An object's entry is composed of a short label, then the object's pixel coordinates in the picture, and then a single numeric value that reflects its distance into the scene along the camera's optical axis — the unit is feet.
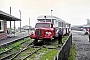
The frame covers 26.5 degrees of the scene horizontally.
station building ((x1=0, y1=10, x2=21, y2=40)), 82.79
